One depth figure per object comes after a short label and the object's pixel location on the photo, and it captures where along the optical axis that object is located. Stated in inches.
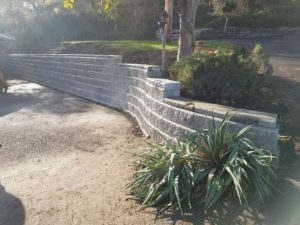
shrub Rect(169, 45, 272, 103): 171.0
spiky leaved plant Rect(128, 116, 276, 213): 113.7
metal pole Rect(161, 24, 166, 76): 226.7
